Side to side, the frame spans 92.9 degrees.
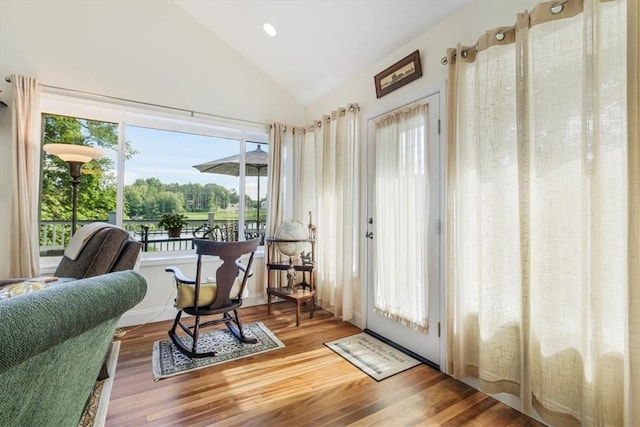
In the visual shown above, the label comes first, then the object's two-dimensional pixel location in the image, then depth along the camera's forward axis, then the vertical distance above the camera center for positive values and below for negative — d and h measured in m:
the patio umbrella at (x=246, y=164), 3.80 +0.69
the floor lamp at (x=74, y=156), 2.45 +0.53
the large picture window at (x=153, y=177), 3.00 +0.48
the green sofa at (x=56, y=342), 0.55 -0.26
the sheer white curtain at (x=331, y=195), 3.20 +0.29
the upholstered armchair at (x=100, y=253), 2.17 -0.25
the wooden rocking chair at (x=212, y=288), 2.40 -0.57
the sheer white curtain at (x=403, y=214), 2.45 +0.04
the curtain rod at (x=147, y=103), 2.82 +1.22
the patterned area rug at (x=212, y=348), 2.26 -1.10
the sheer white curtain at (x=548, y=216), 1.39 +0.02
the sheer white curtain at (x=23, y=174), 2.58 +0.39
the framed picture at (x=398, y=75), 2.48 +1.26
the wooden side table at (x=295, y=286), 3.22 -0.76
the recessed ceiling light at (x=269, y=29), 3.10 +1.97
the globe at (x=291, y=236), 3.32 -0.19
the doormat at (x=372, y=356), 2.25 -1.12
